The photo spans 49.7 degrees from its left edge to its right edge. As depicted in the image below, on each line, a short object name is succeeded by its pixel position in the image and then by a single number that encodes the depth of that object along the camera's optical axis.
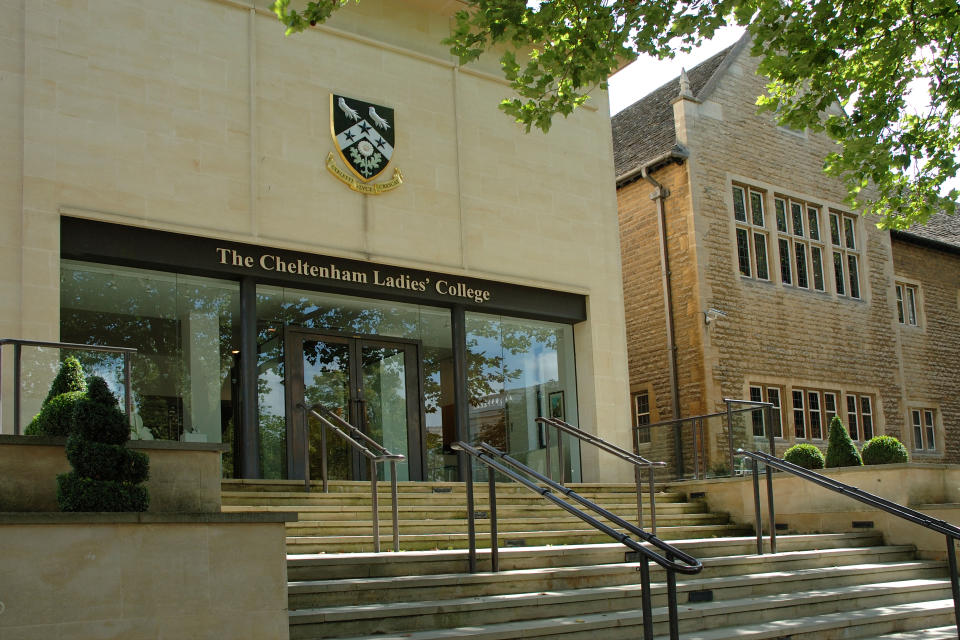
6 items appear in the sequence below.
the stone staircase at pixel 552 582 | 7.49
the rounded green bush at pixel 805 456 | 14.70
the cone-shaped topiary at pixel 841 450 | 14.43
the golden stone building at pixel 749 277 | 20.86
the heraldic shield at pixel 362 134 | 14.92
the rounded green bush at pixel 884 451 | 13.88
